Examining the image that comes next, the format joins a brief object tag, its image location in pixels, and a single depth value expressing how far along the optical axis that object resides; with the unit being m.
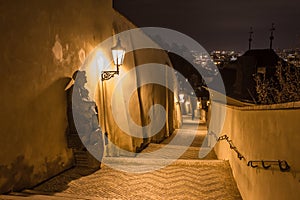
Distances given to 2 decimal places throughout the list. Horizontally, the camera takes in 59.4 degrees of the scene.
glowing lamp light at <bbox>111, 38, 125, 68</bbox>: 5.77
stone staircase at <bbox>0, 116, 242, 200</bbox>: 3.80
